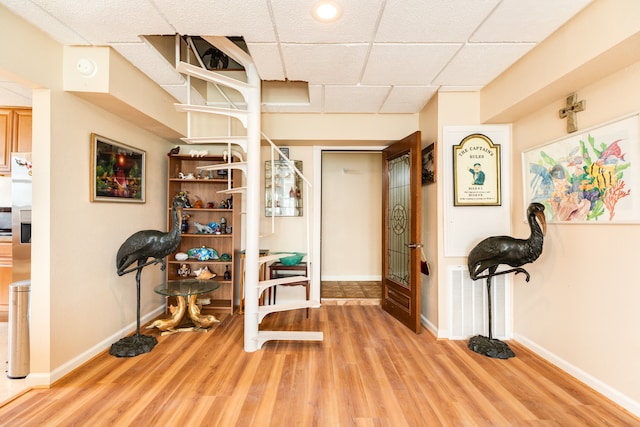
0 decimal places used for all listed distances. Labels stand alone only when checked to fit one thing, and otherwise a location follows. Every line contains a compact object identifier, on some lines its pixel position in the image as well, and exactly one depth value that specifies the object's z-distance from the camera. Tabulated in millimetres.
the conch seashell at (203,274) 3504
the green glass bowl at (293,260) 3652
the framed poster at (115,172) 2498
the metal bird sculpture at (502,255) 2330
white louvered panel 2910
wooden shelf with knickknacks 3539
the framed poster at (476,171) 2896
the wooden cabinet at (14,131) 3059
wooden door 3018
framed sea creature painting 1836
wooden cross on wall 2151
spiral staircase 2625
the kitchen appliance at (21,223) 2754
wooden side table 3574
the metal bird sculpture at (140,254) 2559
